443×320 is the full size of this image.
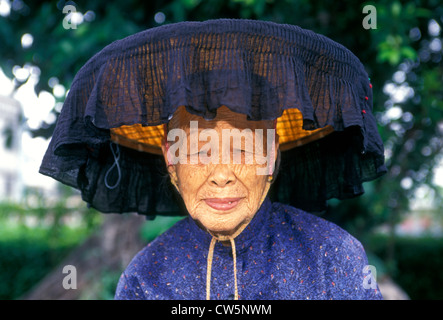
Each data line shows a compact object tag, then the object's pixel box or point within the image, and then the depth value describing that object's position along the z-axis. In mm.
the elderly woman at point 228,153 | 697
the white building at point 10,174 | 10675
